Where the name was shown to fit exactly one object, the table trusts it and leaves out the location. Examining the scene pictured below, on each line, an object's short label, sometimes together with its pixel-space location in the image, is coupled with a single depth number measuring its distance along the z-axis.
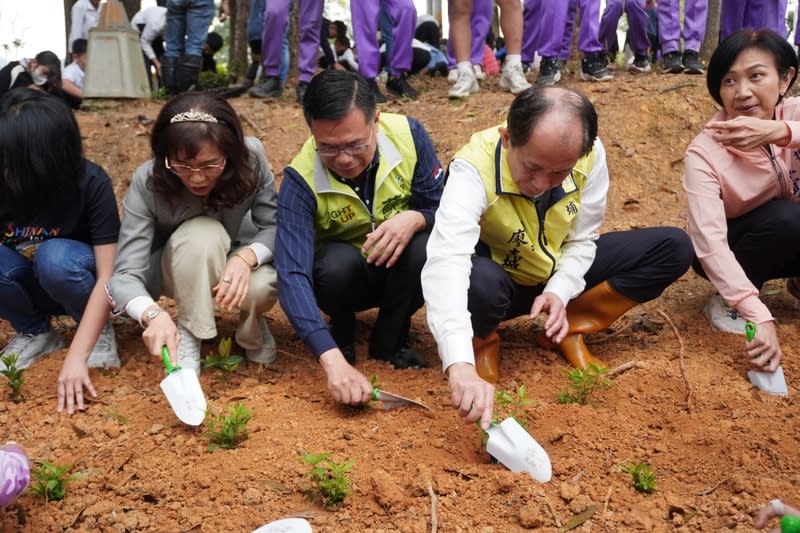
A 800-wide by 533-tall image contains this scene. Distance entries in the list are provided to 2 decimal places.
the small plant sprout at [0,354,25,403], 2.93
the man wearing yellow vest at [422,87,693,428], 2.45
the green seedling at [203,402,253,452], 2.51
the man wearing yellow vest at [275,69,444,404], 2.73
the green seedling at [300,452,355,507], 2.17
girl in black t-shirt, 2.91
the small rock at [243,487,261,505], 2.23
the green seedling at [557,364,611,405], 2.72
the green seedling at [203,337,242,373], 3.01
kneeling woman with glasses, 2.85
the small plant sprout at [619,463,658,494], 2.19
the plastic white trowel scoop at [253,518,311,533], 2.00
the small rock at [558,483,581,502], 2.17
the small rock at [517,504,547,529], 2.06
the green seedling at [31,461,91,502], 2.29
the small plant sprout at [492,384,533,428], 2.48
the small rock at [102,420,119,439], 2.68
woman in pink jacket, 3.10
